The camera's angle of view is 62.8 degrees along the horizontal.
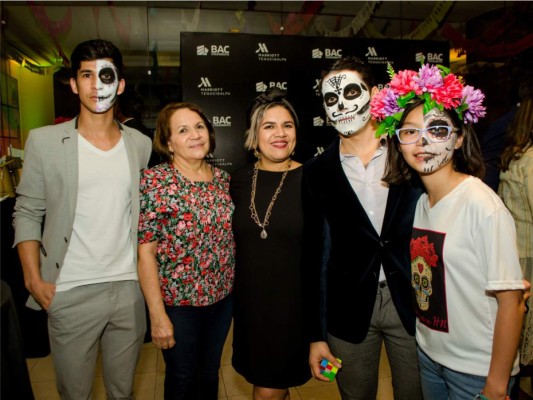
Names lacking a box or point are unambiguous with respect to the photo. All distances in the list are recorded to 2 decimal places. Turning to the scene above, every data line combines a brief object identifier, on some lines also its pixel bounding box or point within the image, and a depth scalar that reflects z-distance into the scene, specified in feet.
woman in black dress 6.07
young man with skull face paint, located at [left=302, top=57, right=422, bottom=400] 5.02
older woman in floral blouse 5.91
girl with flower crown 3.96
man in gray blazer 5.65
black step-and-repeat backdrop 13.19
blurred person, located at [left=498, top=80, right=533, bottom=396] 7.29
